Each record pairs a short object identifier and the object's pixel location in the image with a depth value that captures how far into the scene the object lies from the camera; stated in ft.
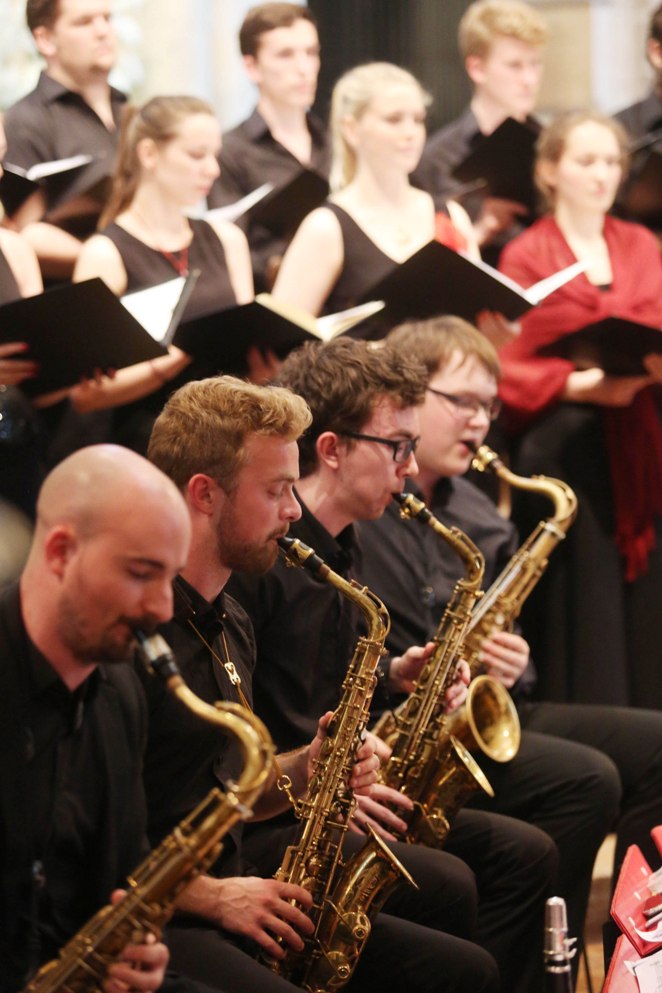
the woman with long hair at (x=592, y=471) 29.71
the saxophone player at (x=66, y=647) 13.06
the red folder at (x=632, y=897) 15.46
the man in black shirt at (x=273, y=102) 32.55
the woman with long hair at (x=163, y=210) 27.22
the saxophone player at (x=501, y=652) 23.63
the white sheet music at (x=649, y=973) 14.56
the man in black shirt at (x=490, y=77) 34.40
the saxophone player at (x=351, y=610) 19.75
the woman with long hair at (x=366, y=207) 29.12
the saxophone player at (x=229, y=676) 16.08
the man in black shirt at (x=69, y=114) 27.94
